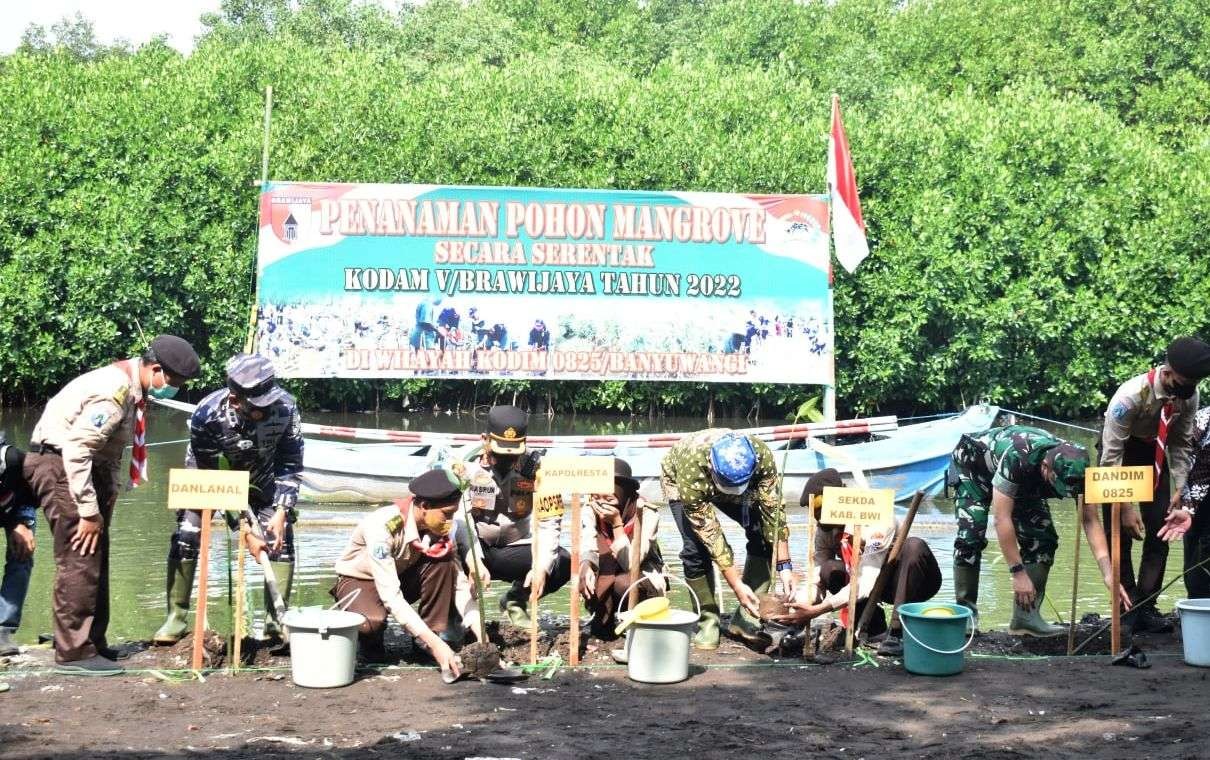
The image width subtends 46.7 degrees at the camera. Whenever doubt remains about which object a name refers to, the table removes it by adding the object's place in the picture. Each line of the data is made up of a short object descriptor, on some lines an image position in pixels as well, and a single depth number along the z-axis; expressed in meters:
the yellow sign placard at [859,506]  7.25
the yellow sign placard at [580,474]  7.34
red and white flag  15.84
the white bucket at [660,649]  6.97
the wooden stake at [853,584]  7.33
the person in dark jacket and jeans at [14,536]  7.22
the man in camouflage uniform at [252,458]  7.69
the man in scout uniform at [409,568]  6.92
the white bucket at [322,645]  6.69
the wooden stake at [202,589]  6.91
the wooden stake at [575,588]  7.31
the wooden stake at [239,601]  7.00
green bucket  7.05
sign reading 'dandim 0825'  7.30
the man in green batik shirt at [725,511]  7.39
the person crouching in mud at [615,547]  7.90
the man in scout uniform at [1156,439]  7.51
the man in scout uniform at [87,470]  6.88
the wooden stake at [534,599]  7.28
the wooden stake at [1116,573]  7.37
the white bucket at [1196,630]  7.29
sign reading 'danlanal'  6.95
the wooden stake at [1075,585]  7.34
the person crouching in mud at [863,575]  7.53
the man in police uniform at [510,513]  8.17
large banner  15.62
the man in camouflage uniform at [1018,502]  7.54
